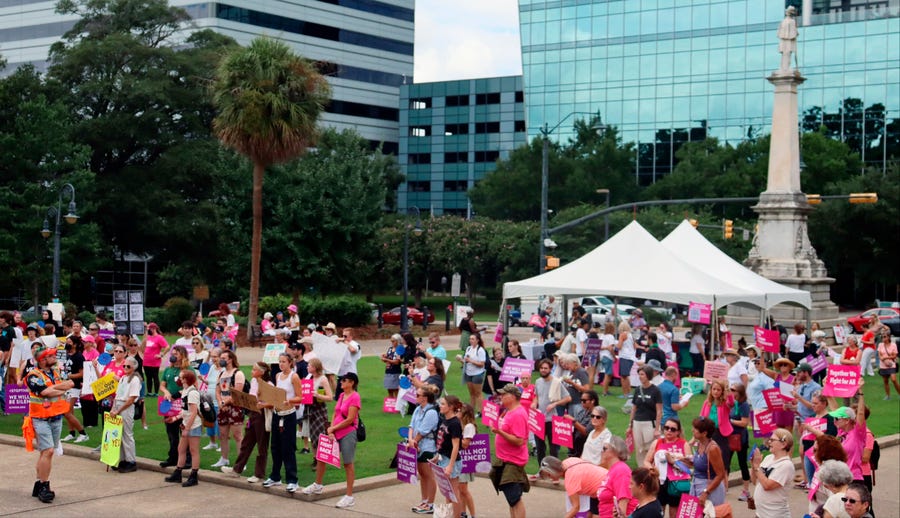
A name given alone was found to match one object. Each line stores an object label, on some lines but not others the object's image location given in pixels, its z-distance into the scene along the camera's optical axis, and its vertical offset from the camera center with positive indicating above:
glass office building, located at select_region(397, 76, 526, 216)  92.62 +12.11
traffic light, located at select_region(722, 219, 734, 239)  43.03 +1.85
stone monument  34.22 +1.86
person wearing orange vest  12.83 -1.90
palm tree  33.41 +5.35
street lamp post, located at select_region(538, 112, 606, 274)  38.00 +2.35
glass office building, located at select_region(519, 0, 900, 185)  74.69 +16.04
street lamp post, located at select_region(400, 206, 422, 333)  44.28 -1.87
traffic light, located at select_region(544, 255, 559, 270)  38.69 +0.31
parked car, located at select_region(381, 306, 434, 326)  51.19 -2.42
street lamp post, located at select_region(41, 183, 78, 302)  32.03 +1.42
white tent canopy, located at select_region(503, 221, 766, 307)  23.50 -0.15
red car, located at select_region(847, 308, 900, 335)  41.05 -1.77
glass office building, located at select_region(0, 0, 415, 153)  77.31 +18.04
